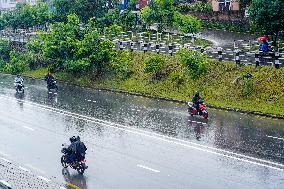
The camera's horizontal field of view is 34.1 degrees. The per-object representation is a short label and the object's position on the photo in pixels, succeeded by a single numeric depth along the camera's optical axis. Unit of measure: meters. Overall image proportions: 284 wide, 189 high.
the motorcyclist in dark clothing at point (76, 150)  17.92
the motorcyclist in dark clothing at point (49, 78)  34.78
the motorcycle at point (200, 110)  24.69
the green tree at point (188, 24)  37.12
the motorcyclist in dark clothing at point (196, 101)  24.88
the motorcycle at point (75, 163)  18.08
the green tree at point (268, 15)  30.56
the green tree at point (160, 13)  39.78
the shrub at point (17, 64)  44.41
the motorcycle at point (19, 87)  35.38
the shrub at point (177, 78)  30.39
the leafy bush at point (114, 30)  37.95
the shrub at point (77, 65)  35.25
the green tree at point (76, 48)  35.22
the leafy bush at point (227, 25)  44.66
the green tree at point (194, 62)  28.81
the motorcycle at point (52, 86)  34.97
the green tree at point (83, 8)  48.06
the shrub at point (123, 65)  33.97
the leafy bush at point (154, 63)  31.61
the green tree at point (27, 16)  53.62
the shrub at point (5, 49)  49.72
